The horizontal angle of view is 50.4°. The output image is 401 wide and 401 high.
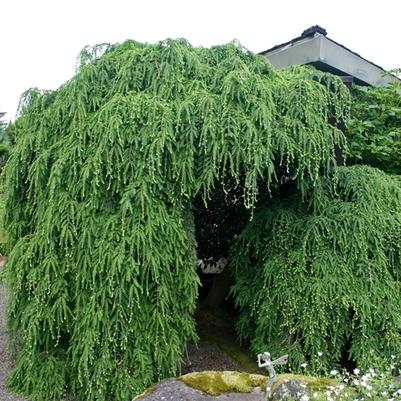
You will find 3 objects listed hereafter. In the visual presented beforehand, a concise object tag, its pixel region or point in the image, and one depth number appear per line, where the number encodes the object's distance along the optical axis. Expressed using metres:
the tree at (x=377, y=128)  5.77
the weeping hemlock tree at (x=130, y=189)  3.20
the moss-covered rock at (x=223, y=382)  2.83
